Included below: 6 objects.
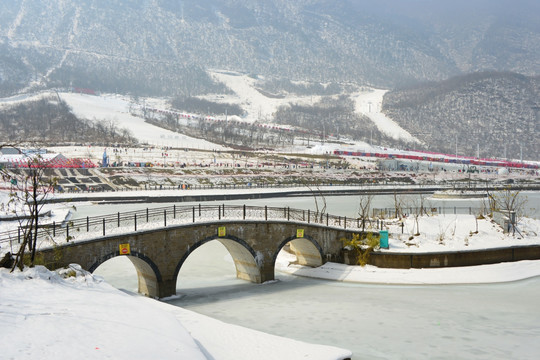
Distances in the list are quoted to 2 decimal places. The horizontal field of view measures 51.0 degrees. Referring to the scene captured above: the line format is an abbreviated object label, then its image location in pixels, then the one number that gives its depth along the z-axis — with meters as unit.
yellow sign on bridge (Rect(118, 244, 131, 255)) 25.26
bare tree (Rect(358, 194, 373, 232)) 35.64
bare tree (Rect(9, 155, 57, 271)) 18.69
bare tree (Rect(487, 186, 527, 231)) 38.12
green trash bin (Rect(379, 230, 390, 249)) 34.22
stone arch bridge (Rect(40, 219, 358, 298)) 24.25
